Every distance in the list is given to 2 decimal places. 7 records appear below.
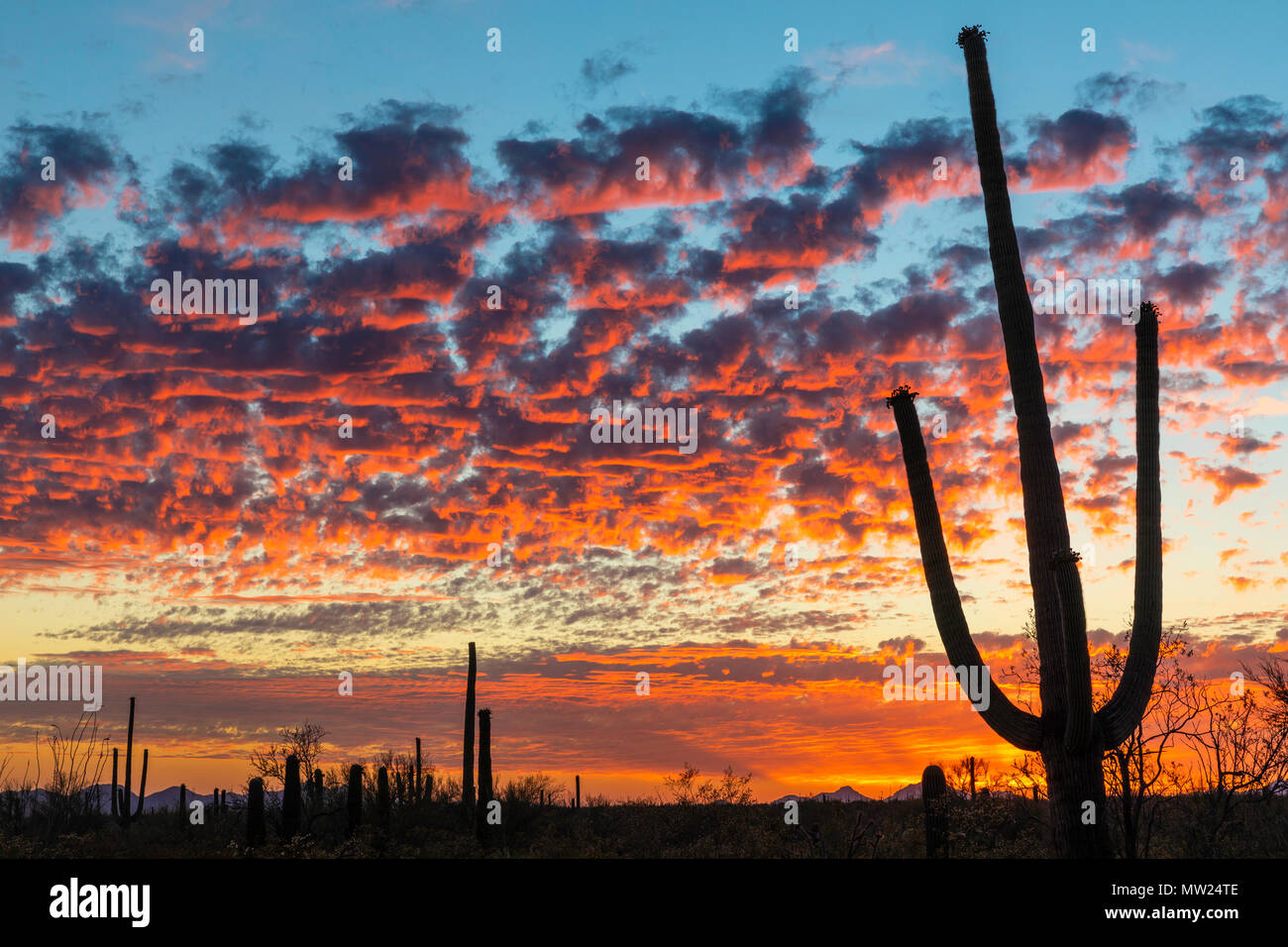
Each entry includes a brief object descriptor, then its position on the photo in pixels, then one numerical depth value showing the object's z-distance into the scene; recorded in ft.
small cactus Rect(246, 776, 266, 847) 84.38
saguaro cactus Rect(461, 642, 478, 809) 102.63
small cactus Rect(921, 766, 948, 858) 63.98
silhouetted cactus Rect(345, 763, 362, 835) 93.25
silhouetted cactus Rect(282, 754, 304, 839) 86.48
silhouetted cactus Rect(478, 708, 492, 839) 98.07
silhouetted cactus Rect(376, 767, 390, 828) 99.64
